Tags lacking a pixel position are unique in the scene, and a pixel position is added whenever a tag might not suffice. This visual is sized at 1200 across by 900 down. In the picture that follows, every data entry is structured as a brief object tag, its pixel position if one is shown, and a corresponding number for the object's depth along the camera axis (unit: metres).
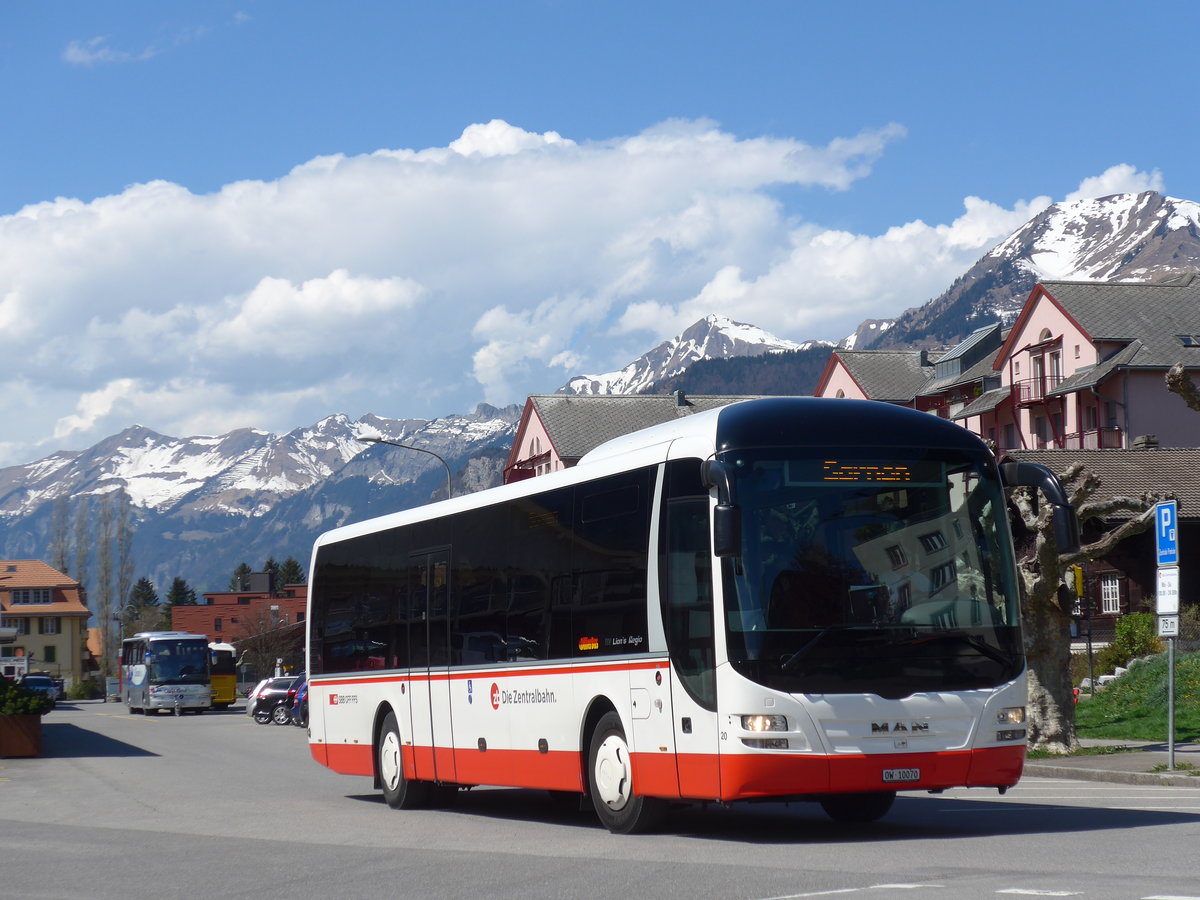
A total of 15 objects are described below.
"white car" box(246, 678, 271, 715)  54.82
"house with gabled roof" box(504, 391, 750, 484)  89.25
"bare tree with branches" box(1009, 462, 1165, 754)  21.64
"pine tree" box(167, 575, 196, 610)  187.50
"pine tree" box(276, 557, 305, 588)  188.62
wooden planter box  31.11
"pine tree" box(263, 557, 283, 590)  184.62
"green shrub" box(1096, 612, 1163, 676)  35.53
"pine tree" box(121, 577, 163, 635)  158.36
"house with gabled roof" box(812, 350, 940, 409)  88.06
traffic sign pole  17.72
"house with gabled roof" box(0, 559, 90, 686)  140.62
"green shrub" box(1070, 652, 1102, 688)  36.12
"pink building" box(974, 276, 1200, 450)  67.88
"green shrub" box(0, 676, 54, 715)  31.20
